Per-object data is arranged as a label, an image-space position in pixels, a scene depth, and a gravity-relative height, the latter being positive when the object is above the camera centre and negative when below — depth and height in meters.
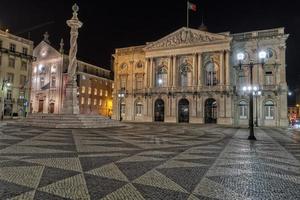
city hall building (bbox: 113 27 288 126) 42.44 +6.00
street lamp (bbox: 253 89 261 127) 37.88 +2.89
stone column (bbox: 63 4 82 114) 27.30 +4.00
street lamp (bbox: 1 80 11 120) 43.89 +4.56
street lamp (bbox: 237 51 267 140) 17.52 +0.60
